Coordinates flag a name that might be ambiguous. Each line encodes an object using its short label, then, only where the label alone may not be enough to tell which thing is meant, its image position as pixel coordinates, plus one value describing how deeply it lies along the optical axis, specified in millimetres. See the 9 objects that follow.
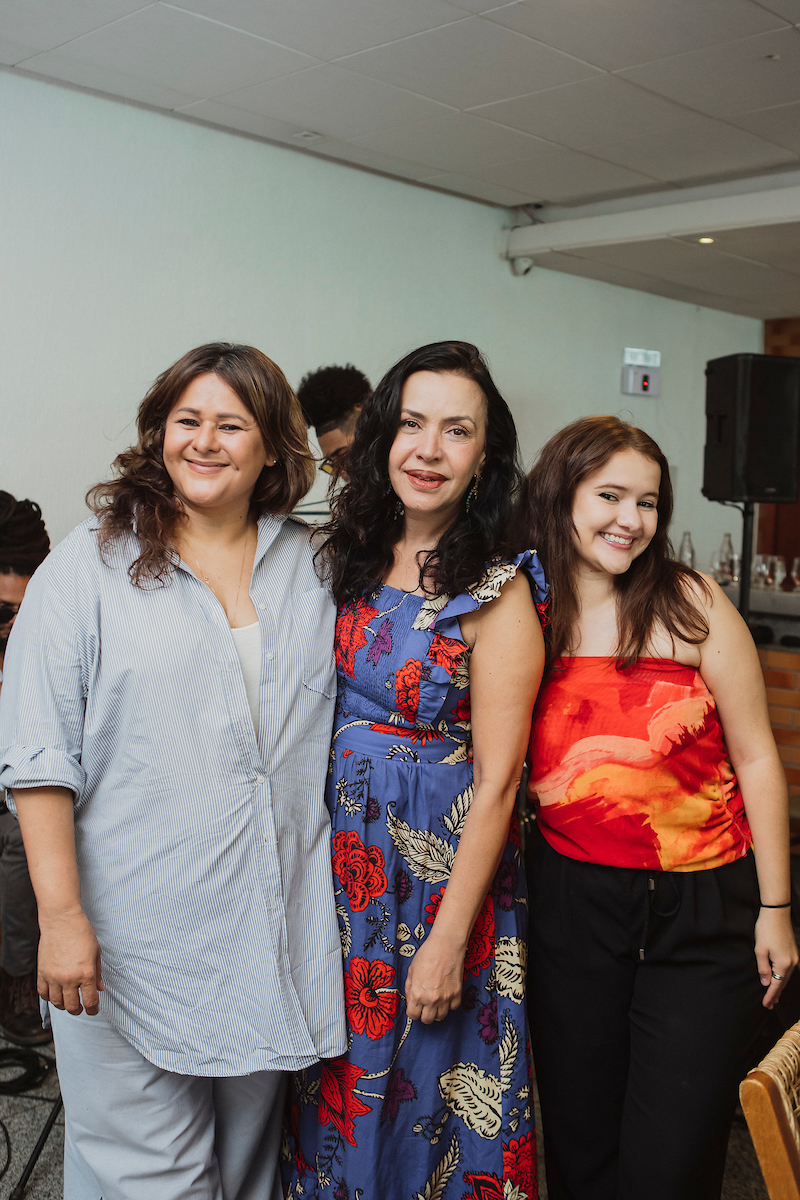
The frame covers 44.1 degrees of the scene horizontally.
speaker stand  4637
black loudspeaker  4762
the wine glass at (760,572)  5520
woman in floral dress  1554
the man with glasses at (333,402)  3756
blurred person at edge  2604
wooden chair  1004
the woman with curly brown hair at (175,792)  1440
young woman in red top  1574
